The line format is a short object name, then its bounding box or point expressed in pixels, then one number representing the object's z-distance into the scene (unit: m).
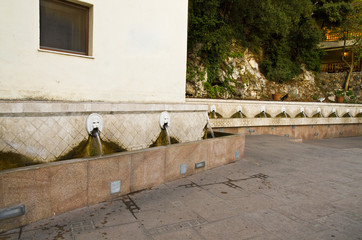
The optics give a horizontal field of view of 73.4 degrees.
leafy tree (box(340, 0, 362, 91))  20.42
